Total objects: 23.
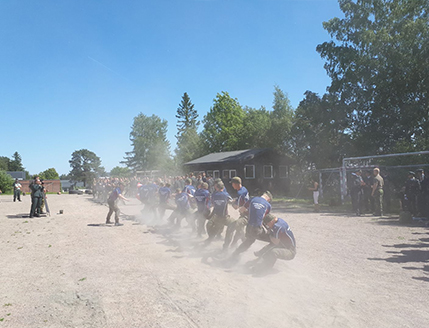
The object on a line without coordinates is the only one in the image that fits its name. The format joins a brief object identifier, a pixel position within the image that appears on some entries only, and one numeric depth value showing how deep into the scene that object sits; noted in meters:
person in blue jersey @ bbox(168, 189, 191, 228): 11.12
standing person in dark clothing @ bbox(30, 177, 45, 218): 16.22
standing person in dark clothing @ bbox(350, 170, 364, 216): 14.63
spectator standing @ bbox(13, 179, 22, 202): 29.21
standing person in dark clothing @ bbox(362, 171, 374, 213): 14.29
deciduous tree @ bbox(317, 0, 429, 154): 21.84
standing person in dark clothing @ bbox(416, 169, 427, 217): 12.20
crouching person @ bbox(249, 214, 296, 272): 6.32
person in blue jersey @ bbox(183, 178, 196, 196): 11.48
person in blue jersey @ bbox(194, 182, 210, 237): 9.75
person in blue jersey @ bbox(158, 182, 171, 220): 13.25
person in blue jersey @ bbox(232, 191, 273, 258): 6.65
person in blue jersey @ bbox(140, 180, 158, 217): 14.57
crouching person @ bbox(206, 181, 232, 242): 8.63
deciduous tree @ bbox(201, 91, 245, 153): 49.00
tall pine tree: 53.94
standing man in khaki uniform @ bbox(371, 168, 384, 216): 13.69
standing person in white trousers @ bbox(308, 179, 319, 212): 16.08
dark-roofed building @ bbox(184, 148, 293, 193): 31.66
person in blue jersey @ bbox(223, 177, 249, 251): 8.14
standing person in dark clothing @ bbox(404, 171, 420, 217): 12.44
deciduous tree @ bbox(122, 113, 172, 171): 64.25
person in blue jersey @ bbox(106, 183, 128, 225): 13.09
